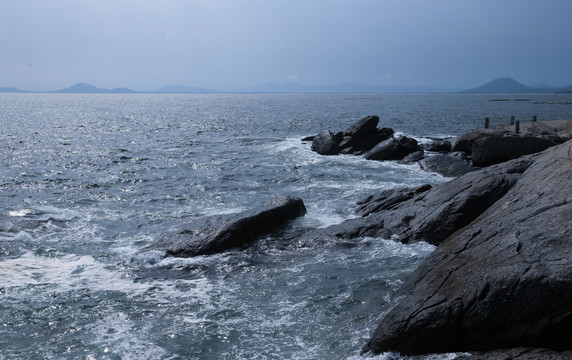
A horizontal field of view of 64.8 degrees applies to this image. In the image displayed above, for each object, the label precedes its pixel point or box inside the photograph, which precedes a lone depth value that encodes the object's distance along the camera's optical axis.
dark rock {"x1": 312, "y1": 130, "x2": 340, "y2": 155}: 40.19
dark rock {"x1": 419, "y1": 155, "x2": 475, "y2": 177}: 29.67
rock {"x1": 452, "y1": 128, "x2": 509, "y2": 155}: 34.78
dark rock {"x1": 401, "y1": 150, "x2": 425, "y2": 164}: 34.58
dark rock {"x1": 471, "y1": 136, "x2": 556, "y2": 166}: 28.12
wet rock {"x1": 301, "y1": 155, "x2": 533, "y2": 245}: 15.09
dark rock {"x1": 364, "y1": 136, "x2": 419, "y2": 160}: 36.12
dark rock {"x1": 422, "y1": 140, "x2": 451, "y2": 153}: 38.81
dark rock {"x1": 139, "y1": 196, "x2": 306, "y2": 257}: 16.02
